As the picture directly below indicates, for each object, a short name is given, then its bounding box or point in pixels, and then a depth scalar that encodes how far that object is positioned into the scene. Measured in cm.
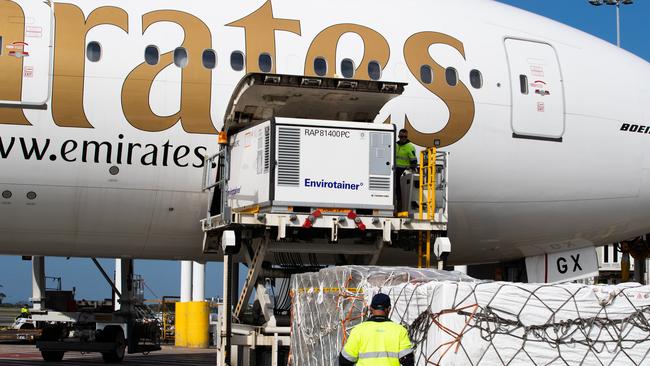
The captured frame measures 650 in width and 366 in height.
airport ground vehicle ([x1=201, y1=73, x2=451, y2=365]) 1482
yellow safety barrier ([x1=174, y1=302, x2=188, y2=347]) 3369
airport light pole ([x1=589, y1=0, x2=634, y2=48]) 5046
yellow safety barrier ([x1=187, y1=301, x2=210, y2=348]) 3316
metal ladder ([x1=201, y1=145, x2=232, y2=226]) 1573
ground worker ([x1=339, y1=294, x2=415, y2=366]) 925
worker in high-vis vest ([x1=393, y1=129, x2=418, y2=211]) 1592
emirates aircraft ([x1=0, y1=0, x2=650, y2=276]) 1552
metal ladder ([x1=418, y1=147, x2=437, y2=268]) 1557
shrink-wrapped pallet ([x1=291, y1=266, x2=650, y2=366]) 1008
